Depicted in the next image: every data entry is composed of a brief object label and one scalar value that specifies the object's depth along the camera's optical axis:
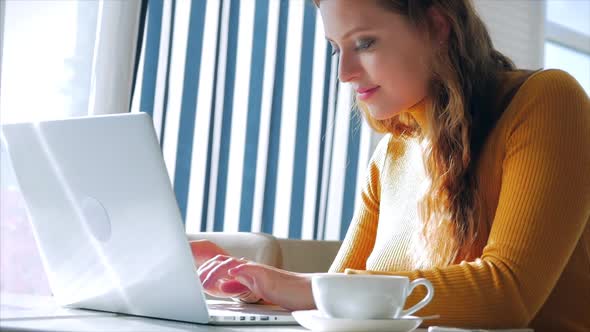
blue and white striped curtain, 2.86
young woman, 1.01
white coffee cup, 0.75
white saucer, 0.74
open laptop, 0.83
